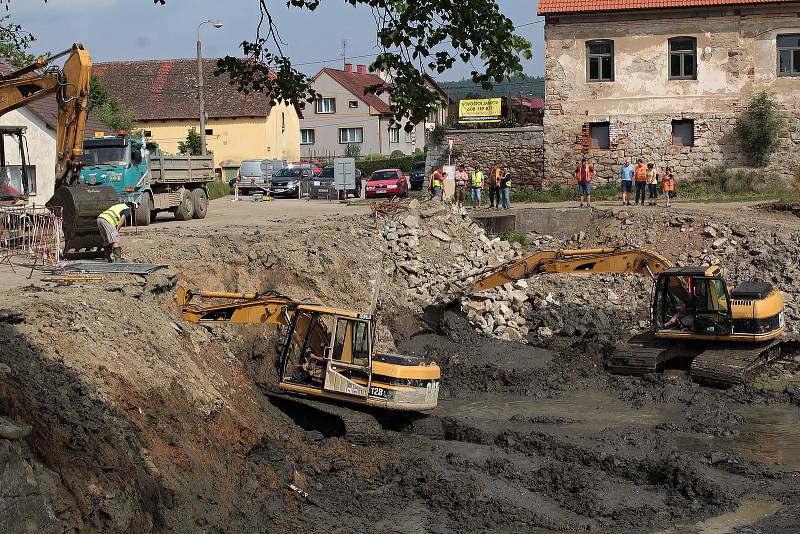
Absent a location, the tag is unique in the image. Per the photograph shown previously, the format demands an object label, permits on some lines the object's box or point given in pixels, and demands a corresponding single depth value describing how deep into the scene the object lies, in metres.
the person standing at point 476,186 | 34.75
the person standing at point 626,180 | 33.03
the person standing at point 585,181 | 33.75
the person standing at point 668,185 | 32.12
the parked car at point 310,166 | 50.06
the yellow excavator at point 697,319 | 19.86
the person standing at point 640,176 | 32.69
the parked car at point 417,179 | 48.34
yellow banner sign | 39.50
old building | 35.50
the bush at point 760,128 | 35.09
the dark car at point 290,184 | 46.25
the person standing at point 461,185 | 35.06
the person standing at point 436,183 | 35.13
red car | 43.34
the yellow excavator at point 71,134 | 17.84
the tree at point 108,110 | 51.44
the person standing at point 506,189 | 33.44
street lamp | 42.59
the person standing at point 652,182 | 33.12
